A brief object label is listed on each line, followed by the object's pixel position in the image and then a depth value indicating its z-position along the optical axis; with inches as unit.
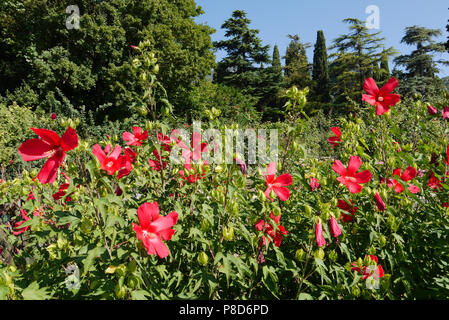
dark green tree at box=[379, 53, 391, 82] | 914.7
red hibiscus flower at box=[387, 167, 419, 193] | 57.0
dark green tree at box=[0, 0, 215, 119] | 484.1
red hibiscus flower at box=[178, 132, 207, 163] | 55.4
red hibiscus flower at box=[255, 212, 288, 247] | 47.6
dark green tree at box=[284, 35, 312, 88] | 1101.1
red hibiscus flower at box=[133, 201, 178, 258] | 38.9
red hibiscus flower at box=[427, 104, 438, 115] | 68.6
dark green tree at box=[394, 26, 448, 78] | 914.7
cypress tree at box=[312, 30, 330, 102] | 1037.8
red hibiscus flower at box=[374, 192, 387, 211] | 51.0
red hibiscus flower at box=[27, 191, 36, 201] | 67.0
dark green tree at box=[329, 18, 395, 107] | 922.1
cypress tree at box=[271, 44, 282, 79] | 1193.5
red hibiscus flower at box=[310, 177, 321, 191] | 60.0
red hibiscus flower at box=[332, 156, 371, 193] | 51.5
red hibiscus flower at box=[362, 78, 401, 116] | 60.9
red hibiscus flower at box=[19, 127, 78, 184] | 38.6
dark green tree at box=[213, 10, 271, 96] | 920.3
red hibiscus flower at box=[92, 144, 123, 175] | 42.5
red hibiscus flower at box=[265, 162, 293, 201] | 50.3
